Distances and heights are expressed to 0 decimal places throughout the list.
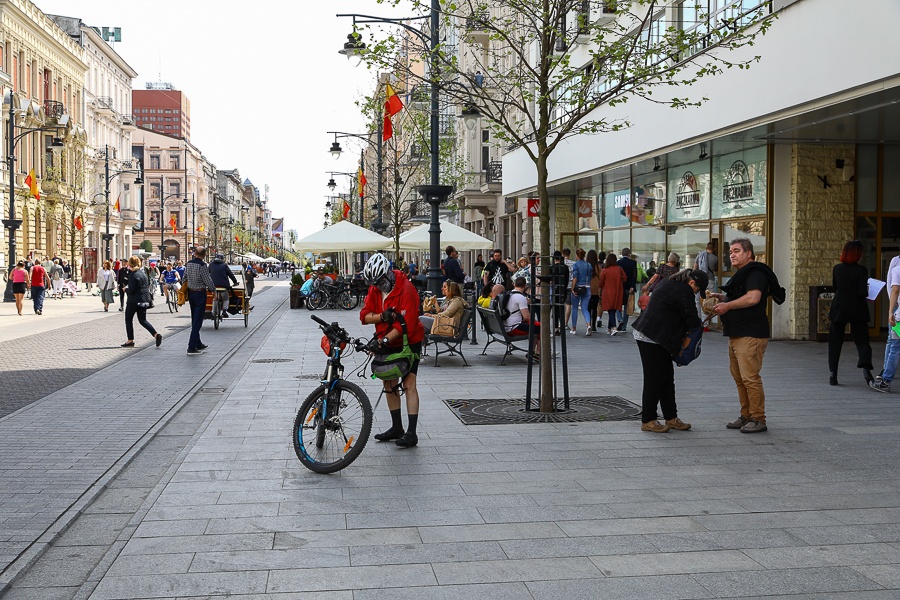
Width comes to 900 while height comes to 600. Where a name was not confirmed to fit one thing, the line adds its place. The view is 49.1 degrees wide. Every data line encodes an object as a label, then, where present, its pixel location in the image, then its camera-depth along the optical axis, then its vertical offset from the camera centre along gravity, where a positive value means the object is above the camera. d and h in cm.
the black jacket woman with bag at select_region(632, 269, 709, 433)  851 -55
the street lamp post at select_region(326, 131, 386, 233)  3412 +415
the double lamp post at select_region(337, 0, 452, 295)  1788 +136
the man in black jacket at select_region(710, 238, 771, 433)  840 -47
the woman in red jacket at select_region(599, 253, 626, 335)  1923 -35
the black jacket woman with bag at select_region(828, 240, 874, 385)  1153 -42
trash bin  1720 -71
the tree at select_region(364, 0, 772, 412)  964 +209
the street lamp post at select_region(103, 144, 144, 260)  5404 +612
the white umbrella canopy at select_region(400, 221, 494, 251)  2498 +84
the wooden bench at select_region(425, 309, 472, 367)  1402 -95
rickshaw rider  2131 -1
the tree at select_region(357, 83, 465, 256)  2689 +428
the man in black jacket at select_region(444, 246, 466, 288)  2410 +9
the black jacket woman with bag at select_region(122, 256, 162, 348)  1712 -47
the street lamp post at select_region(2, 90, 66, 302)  3461 +187
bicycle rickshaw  2252 -75
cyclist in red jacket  753 -31
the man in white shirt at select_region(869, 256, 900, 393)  1098 -87
